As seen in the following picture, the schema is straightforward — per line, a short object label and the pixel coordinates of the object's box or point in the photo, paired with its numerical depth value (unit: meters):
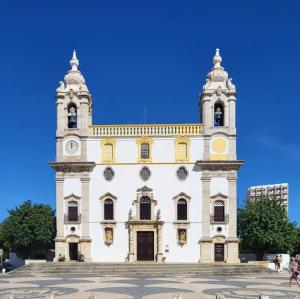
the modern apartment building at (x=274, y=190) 126.28
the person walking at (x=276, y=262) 27.72
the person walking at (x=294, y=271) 19.88
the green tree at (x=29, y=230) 32.25
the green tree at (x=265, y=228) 32.27
